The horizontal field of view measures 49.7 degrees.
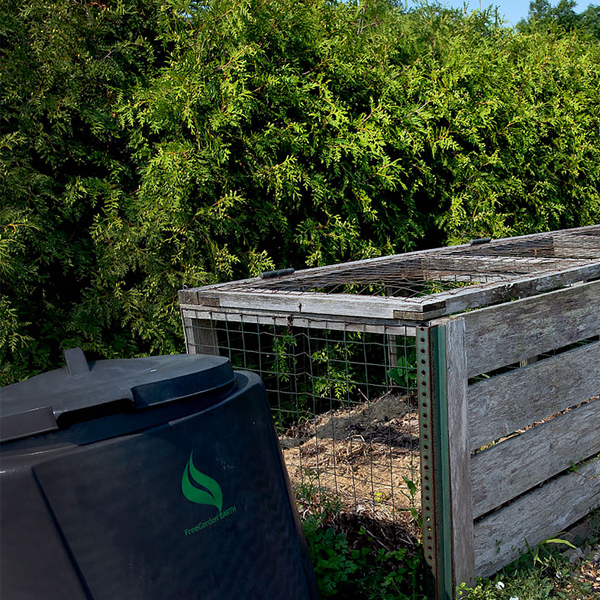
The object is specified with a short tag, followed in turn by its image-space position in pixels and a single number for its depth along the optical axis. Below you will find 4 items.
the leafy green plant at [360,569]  2.75
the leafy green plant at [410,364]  4.65
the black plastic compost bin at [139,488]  1.45
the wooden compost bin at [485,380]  2.47
